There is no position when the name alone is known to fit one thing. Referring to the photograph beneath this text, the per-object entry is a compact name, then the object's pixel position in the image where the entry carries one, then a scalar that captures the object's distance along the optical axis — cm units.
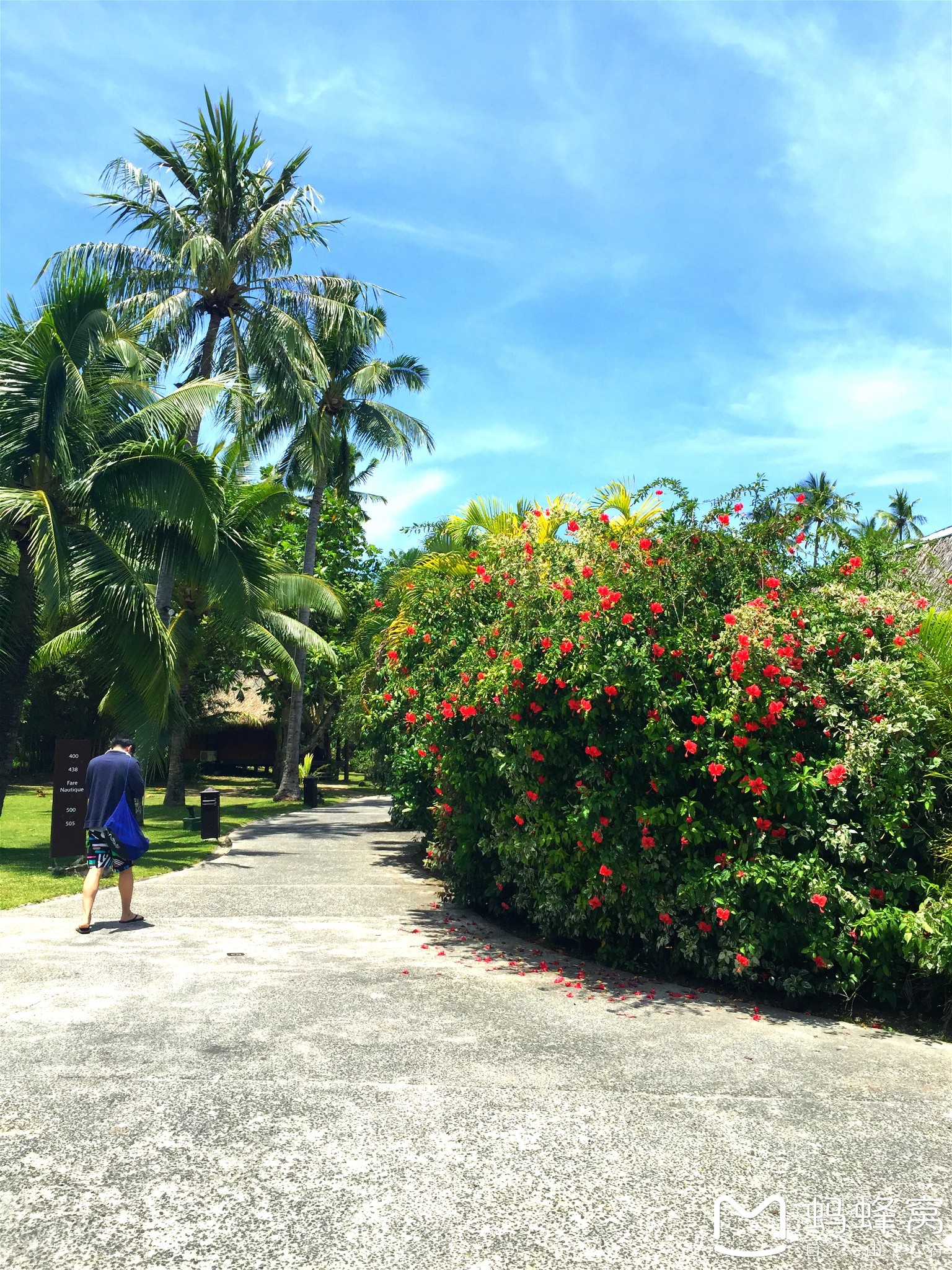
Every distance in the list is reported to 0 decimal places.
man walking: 873
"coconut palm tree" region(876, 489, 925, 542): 6147
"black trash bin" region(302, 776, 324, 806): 2666
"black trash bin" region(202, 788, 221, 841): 1688
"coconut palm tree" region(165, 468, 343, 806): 2105
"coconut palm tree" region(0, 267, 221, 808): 1292
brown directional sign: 1222
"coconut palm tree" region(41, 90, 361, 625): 1859
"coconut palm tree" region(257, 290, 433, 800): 2645
